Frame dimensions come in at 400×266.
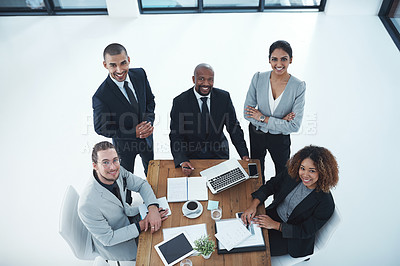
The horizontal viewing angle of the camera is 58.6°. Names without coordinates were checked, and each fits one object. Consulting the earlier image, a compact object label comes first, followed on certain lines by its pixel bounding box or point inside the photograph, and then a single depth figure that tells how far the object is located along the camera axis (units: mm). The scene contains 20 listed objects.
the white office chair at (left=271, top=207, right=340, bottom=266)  2451
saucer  2553
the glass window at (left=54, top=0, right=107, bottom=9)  6410
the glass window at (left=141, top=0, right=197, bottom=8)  6438
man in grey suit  2455
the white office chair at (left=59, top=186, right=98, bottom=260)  2439
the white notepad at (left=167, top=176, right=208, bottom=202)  2691
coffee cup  2592
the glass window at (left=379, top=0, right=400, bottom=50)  5759
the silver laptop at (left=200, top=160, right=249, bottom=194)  2736
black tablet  2314
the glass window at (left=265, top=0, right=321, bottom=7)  6387
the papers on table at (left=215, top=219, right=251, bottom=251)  2381
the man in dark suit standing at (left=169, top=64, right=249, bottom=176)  3172
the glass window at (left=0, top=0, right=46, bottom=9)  6402
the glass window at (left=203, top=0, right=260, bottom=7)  6430
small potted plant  2250
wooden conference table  2314
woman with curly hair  2490
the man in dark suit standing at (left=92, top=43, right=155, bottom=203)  3092
